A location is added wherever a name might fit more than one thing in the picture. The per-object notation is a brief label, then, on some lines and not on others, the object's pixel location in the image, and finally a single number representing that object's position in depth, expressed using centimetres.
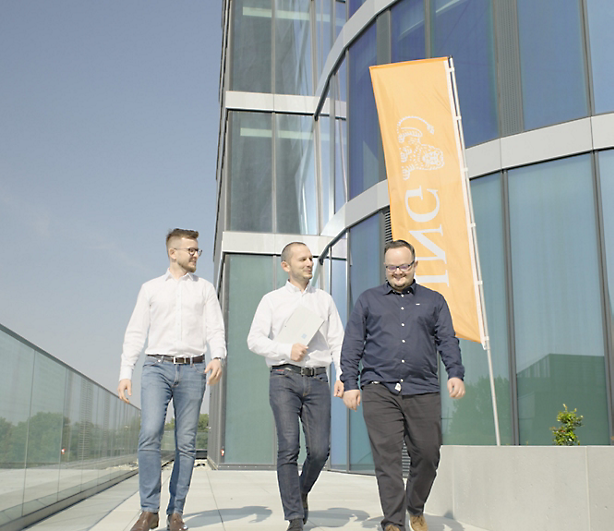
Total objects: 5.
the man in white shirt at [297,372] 500
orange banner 754
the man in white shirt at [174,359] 499
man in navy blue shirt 478
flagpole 714
